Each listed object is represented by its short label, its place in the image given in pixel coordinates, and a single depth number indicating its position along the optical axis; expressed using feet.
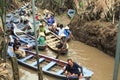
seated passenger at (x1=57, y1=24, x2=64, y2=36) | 30.06
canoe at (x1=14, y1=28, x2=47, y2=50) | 26.77
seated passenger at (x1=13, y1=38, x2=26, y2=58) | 22.86
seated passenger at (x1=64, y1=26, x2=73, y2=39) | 30.21
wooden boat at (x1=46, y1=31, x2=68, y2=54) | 26.09
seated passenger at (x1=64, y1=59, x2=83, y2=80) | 16.60
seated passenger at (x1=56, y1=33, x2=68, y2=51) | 25.21
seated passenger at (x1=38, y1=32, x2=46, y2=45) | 26.50
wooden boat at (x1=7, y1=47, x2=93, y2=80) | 19.43
